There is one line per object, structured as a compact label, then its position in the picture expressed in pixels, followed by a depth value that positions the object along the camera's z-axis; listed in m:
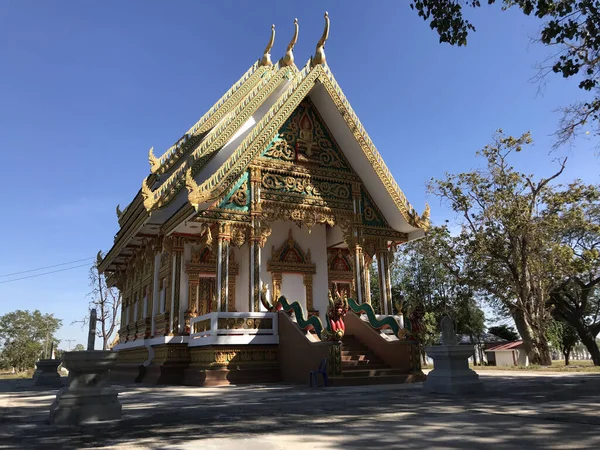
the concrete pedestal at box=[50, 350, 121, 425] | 4.79
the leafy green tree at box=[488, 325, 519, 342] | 41.69
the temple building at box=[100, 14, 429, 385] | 10.70
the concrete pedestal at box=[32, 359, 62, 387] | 12.34
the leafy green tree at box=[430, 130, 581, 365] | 17.94
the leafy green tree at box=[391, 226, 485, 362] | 29.31
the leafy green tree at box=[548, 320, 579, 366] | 31.24
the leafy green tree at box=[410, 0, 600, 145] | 6.51
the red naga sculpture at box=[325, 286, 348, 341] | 9.07
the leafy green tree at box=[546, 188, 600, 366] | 18.45
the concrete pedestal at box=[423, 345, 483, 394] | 6.80
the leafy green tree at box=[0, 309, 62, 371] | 54.99
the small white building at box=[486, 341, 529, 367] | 34.25
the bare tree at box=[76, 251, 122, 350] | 29.91
